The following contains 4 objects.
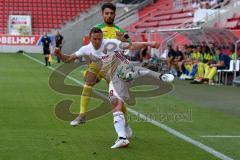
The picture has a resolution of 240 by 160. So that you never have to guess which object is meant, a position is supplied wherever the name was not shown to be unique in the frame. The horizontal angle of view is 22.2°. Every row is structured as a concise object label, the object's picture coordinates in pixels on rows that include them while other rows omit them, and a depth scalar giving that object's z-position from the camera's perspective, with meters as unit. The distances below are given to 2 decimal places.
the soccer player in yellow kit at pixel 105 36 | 8.98
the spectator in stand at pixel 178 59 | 25.60
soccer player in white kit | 8.56
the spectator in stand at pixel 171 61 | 26.04
